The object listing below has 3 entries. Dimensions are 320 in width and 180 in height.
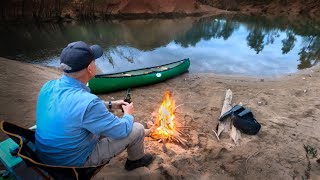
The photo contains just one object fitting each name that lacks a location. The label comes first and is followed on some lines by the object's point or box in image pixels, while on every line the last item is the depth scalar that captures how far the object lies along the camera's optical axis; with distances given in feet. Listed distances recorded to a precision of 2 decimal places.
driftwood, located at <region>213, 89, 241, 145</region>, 12.59
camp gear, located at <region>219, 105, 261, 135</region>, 12.80
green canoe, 18.95
